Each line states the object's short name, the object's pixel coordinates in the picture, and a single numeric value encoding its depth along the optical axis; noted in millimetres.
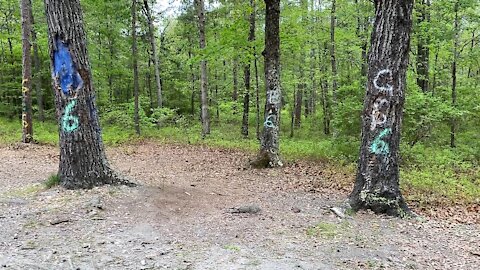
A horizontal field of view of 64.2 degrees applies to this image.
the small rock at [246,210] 5691
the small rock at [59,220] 4873
